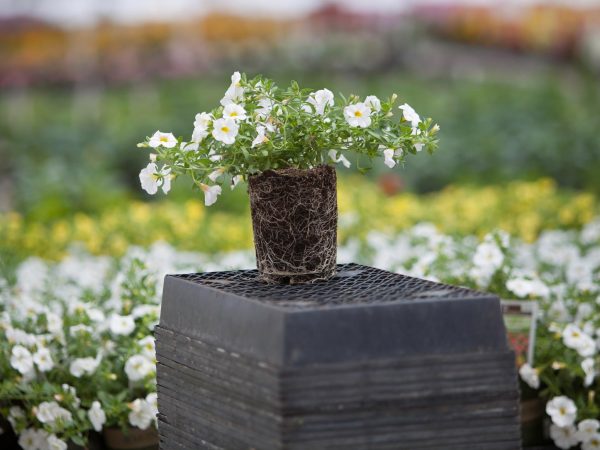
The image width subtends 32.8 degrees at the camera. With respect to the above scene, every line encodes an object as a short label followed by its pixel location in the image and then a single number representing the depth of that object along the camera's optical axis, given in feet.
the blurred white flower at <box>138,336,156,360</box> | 10.22
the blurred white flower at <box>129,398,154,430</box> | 9.84
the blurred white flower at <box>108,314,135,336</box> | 10.36
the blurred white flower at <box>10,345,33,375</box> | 9.78
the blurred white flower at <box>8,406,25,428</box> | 10.00
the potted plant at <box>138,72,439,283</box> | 8.10
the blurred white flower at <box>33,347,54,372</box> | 9.89
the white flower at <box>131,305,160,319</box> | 10.64
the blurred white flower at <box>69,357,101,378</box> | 10.00
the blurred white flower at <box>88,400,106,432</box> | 9.62
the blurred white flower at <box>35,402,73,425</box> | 9.62
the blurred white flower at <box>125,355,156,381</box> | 9.98
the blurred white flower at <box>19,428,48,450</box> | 9.86
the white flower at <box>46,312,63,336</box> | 10.43
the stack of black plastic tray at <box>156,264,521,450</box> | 6.80
